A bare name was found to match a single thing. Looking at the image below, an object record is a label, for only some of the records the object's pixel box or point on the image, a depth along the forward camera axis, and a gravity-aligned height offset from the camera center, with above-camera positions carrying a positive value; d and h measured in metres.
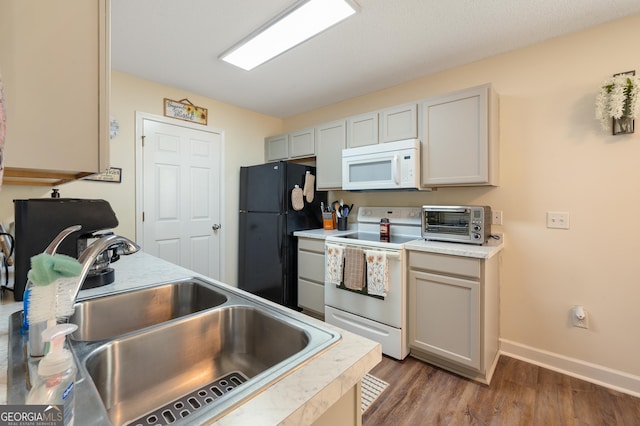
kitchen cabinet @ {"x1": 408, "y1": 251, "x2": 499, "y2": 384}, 1.87 -0.70
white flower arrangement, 1.71 +0.72
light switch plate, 2.03 -0.05
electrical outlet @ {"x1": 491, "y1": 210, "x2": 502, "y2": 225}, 2.28 -0.03
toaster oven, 2.04 -0.08
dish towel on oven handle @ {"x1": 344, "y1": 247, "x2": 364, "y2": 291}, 2.31 -0.46
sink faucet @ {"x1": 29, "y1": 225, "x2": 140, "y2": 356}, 0.62 -0.12
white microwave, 2.35 +0.42
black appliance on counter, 1.01 -0.05
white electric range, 2.17 -0.72
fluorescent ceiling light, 1.71 +1.26
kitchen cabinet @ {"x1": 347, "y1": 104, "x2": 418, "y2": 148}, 2.45 +0.81
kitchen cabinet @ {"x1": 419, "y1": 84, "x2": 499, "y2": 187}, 2.07 +0.58
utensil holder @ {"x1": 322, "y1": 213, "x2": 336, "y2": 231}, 3.16 -0.10
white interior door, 2.81 +0.20
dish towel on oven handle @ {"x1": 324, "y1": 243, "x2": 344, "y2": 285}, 2.44 -0.44
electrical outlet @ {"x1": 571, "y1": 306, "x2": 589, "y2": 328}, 1.95 -0.73
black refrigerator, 2.95 -0.14
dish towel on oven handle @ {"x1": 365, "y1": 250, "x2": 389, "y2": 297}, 2.18 -0.47
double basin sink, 0.55 -0.38
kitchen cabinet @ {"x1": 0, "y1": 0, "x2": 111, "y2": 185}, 0.69 +0.34
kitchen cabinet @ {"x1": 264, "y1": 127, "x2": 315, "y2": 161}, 3.26 +0.84
